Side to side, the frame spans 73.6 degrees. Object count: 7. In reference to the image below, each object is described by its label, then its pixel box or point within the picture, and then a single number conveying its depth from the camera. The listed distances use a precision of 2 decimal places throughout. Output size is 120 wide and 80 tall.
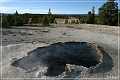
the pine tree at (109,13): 23.40
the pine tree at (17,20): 23.17
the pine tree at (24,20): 26.86
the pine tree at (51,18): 30.39
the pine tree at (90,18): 29.98
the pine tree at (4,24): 18.54
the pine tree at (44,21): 24.66
